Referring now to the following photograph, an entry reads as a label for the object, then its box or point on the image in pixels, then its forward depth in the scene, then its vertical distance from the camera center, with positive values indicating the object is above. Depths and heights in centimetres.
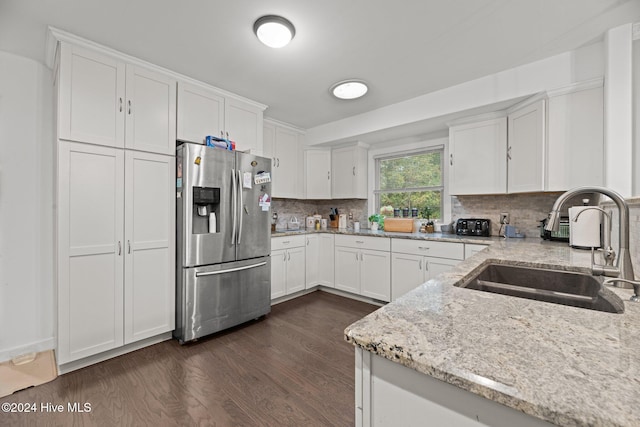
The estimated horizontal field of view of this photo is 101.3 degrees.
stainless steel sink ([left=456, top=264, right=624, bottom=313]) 105 -35
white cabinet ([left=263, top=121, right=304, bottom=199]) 370 +81
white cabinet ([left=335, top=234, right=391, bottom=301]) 320 -69
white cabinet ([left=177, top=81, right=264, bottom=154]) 254 +100
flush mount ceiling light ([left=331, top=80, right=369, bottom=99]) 262 +127
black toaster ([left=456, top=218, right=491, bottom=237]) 292 -15
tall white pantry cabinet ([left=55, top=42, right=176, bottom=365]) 192 +7
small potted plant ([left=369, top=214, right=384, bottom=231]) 387 -12
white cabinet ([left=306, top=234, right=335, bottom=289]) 369 -68
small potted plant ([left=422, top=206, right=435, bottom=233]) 334 -9
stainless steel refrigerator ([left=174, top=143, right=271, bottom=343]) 234 -27
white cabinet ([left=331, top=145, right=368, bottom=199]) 396 +62
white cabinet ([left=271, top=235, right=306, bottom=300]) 325 -69
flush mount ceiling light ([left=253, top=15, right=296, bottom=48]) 177 +126
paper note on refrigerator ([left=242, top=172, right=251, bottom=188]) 269 +33
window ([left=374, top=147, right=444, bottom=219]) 357 +46
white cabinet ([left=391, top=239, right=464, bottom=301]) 272 -52
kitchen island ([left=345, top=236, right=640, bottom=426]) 42 -29
